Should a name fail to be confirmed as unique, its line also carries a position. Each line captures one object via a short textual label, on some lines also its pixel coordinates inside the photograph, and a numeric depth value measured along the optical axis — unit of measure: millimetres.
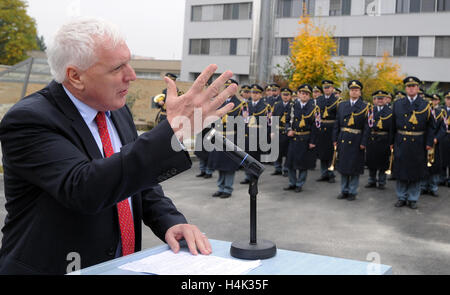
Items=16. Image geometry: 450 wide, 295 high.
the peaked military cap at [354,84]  10555
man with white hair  1590
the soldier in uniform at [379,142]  10797
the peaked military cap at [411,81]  9164
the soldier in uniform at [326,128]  11852
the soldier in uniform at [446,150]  11680
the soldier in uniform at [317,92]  12438
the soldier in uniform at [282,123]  12750
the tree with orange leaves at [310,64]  18891
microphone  1694
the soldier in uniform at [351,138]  9703
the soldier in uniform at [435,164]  10461
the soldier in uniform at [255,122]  11219
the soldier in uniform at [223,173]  9391
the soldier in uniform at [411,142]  8977
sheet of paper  1655
